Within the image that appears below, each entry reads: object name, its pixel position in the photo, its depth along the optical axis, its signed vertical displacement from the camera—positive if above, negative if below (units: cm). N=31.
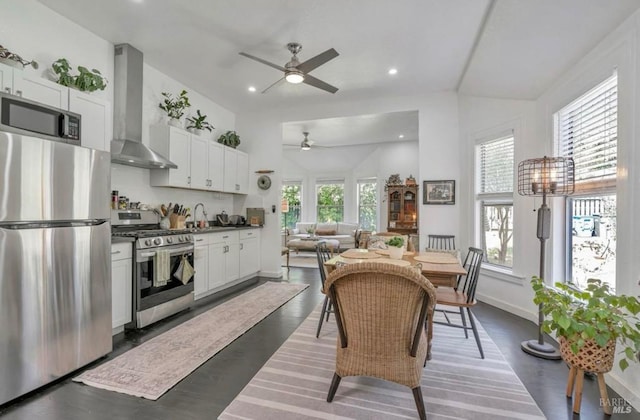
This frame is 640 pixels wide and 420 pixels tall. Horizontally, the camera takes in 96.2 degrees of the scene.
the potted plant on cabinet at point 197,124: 427 +132
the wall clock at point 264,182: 533 +54
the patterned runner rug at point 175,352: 201 -120
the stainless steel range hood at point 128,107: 323 +119
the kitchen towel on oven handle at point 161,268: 302 -61
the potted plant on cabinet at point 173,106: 390 +143
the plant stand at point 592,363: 169 -89
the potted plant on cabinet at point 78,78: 260 +124
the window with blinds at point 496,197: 371 +21
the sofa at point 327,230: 834 -57
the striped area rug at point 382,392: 172 -121
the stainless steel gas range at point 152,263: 288 -57
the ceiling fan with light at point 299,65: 286 +153
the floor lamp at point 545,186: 248 +24
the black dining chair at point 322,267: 278 -54
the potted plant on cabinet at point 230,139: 497 +126
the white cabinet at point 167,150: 374 +80
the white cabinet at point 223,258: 382 -71
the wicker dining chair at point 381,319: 151 -61
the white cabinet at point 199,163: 413 +70
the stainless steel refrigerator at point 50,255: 177 -32
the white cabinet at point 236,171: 485 +71
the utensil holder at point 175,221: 389 -14
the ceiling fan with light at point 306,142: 693 +169
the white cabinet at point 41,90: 218 +96
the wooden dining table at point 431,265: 227 -45
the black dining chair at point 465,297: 240 -75
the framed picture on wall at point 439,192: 441 +32
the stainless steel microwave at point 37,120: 186 +63
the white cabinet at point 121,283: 269 -71
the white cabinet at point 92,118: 259 +87
